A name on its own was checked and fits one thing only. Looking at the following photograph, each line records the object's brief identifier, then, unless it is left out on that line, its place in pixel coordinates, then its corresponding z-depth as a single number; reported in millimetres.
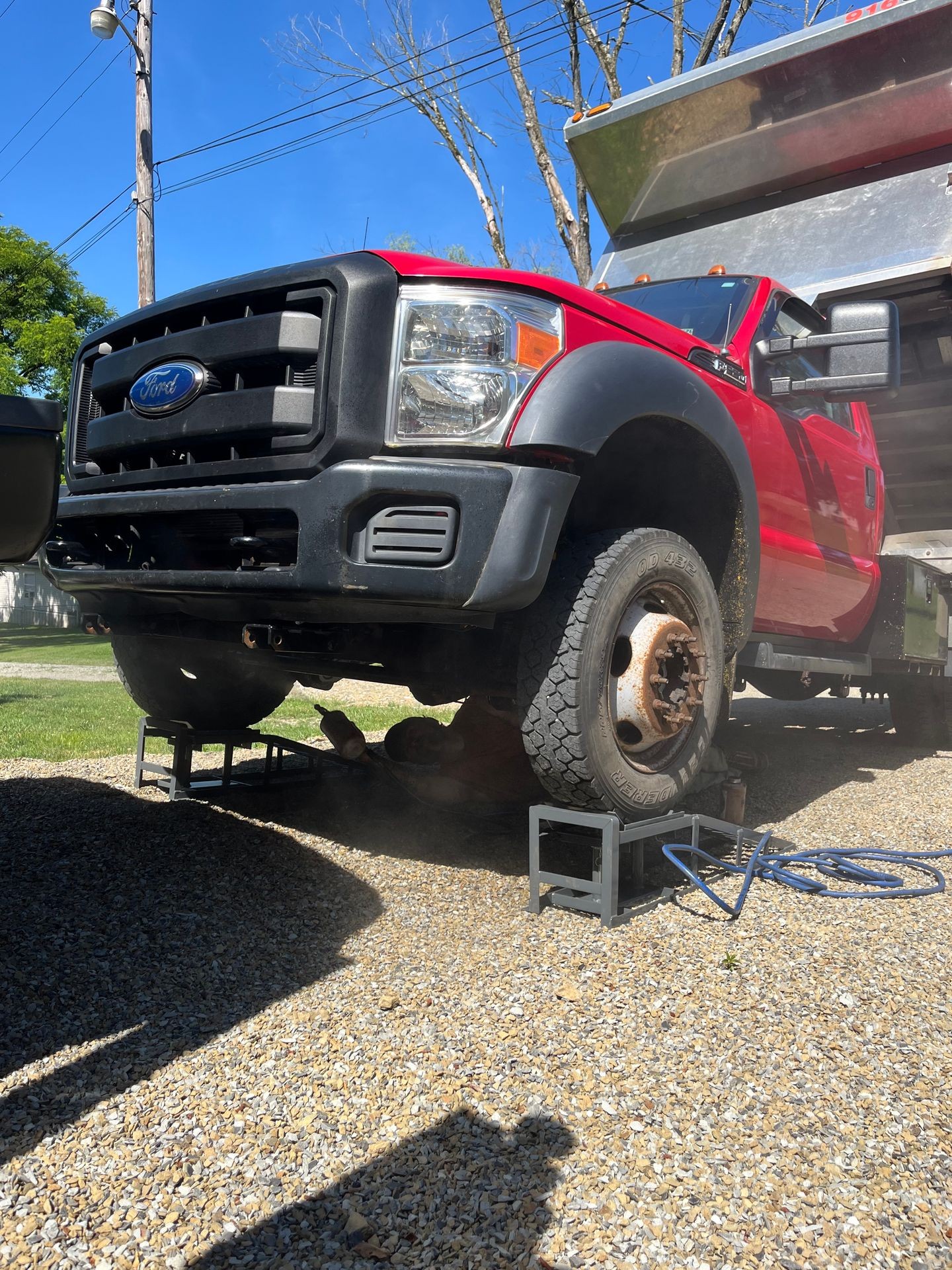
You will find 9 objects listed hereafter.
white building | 26047
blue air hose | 3219
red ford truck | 2518
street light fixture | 12625
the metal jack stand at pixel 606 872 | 2814
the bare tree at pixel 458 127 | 15078
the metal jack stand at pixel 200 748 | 4230
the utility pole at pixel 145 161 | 12828
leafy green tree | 23953
